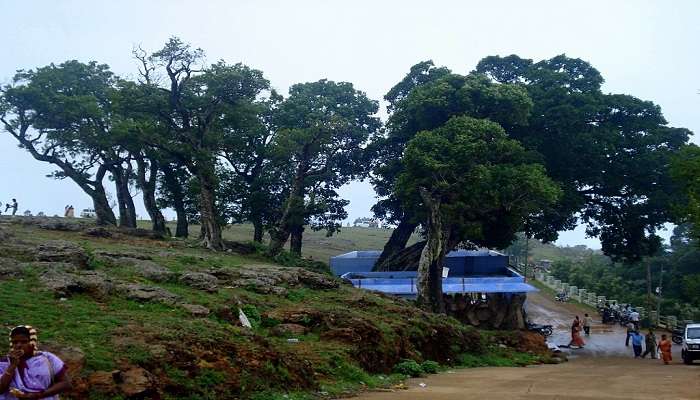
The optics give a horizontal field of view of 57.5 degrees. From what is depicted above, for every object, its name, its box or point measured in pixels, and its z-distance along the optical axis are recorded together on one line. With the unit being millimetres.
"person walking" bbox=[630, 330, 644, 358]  27812
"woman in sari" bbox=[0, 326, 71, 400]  6074
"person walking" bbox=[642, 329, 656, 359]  27666
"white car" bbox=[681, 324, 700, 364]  23156
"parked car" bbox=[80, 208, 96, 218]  52981
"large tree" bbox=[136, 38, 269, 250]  29953
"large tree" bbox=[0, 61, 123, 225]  32625
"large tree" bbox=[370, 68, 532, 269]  30219
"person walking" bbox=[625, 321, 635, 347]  29105
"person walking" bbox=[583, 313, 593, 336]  36688
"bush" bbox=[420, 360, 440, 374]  17216
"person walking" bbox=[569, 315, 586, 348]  31100
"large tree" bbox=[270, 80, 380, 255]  32500
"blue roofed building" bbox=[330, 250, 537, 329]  31938
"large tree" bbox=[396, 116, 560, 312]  26672
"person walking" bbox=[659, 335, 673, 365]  24062
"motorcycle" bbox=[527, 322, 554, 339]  35188
